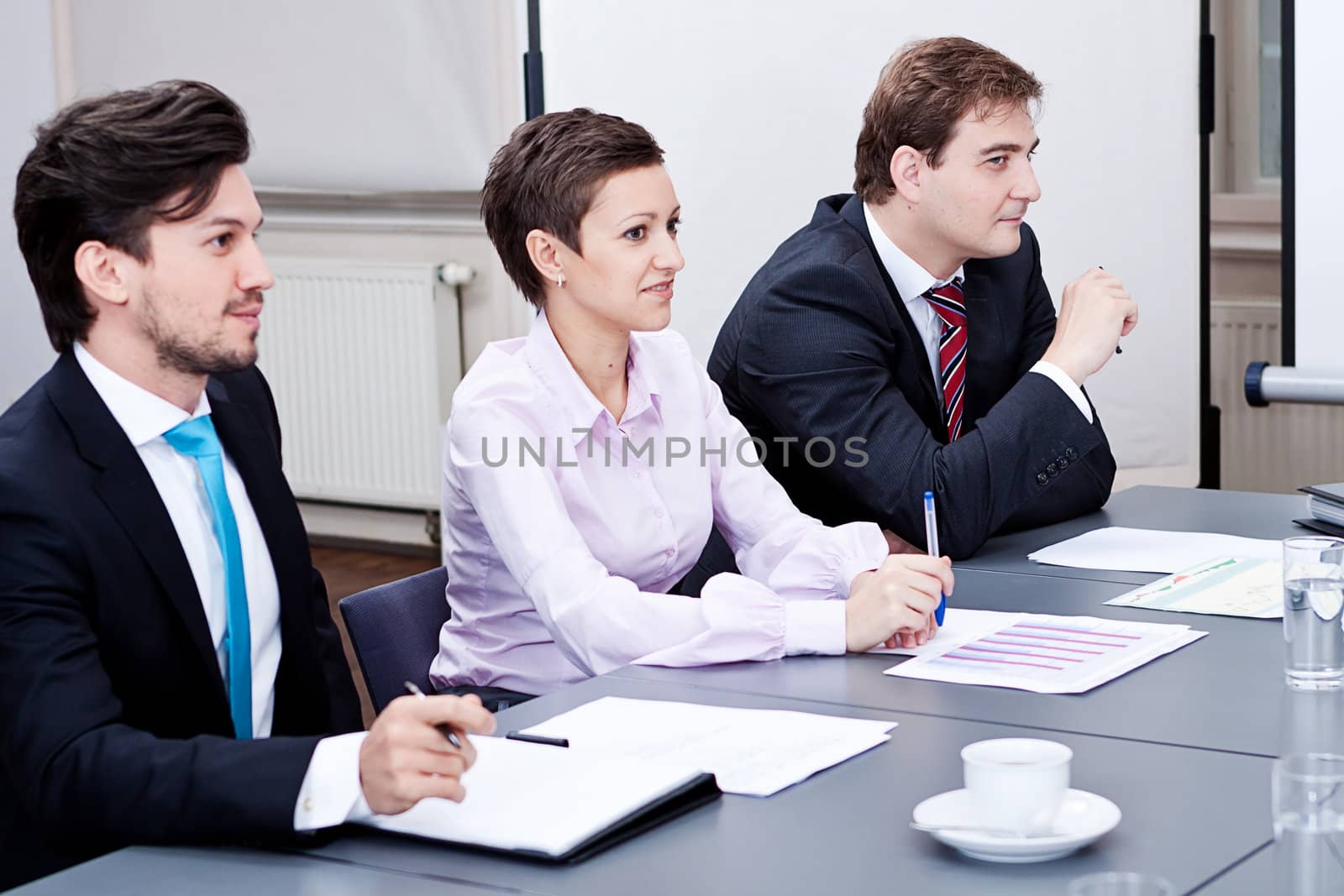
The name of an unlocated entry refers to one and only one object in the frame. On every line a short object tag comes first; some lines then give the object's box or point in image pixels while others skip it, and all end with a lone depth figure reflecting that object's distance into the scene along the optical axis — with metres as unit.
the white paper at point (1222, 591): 3.33
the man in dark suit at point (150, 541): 2.77
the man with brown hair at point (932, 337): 3.67
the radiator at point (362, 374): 7.07
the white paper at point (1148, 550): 3.56
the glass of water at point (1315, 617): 3.04
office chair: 3.39
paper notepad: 2.71
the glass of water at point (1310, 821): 2.54
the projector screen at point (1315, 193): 4.58
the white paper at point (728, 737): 2.87
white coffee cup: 2.67
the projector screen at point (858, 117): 5.05
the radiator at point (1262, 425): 6.10
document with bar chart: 3.09
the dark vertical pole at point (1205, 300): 5.00
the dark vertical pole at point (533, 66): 5.34
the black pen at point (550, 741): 2.92
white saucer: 2.66
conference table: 2.67
